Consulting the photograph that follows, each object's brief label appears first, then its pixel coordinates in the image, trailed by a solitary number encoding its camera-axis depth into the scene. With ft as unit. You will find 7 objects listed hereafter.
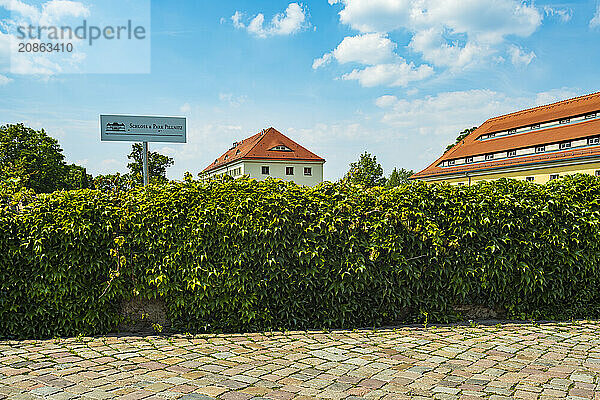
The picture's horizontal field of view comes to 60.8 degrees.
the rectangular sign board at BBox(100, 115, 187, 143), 31.37
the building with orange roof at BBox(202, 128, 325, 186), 232.53
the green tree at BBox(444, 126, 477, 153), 228.02
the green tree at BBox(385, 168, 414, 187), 298.95
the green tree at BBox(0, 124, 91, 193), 151.64
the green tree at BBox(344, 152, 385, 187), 232.73
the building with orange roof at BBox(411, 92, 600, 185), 154.10
